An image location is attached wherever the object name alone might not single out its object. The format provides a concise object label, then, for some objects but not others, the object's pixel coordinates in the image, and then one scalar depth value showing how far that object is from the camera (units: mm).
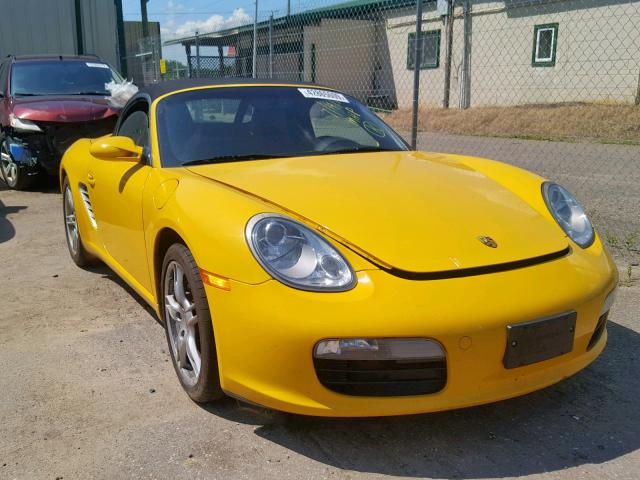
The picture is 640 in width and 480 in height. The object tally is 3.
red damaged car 7320
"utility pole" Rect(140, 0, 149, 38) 17486
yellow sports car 2090
